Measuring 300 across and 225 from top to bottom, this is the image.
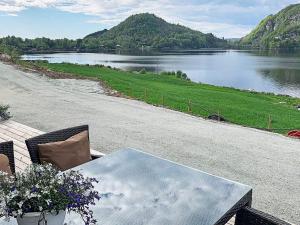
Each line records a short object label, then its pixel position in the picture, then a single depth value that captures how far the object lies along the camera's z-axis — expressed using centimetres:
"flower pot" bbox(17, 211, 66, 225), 159
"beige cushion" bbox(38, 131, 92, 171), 301
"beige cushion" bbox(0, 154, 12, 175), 262
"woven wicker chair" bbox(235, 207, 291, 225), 203
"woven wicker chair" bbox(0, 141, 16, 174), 286
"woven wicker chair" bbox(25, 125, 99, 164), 298
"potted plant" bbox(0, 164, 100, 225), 152
